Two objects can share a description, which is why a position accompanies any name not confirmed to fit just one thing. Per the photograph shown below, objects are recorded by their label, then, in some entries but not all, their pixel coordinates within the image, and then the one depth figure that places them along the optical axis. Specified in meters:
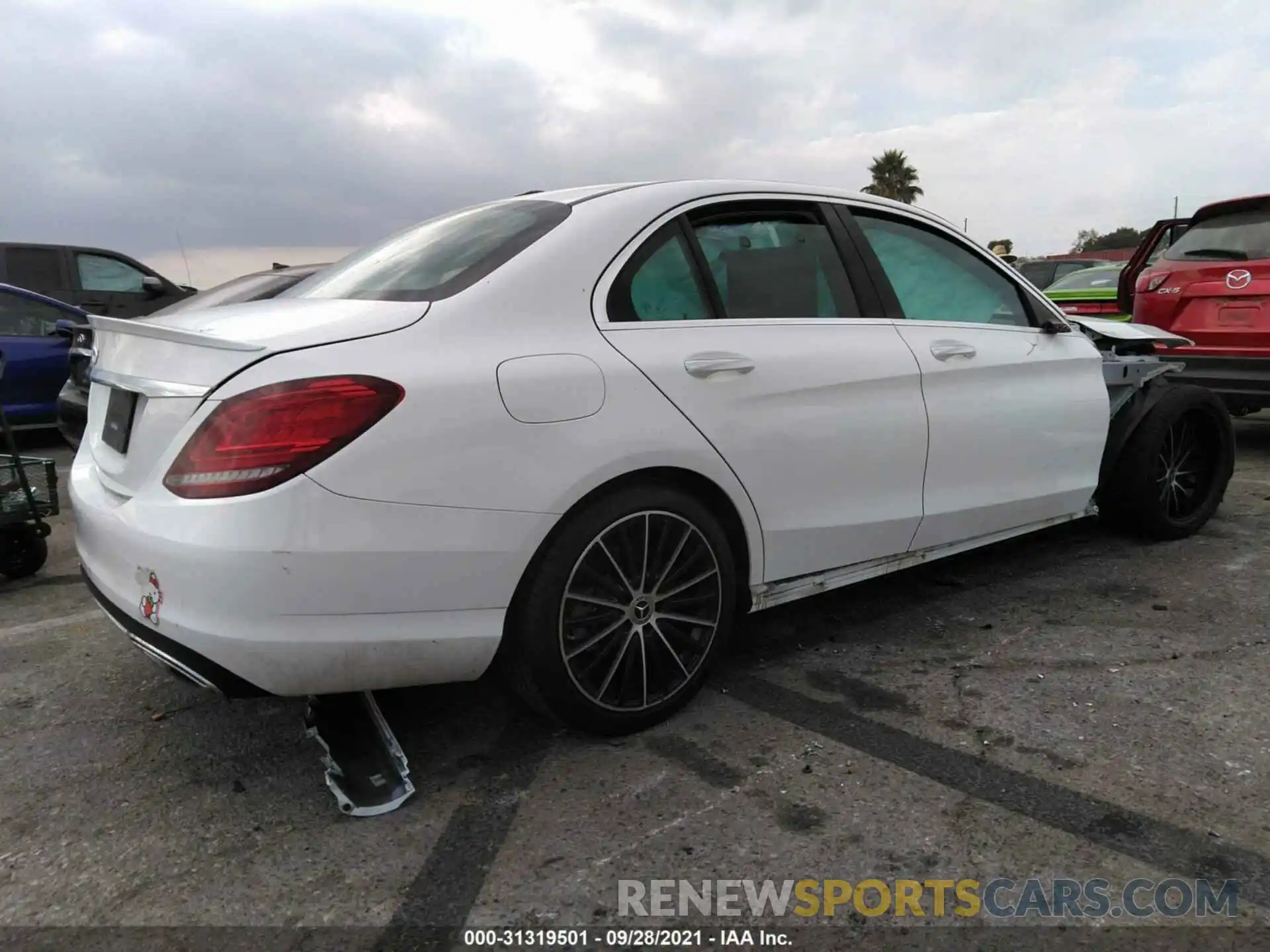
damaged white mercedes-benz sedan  2.13
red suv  5.98
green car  9.09
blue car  7.64
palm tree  49.56
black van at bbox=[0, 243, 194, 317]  9.51
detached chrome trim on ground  2.39
